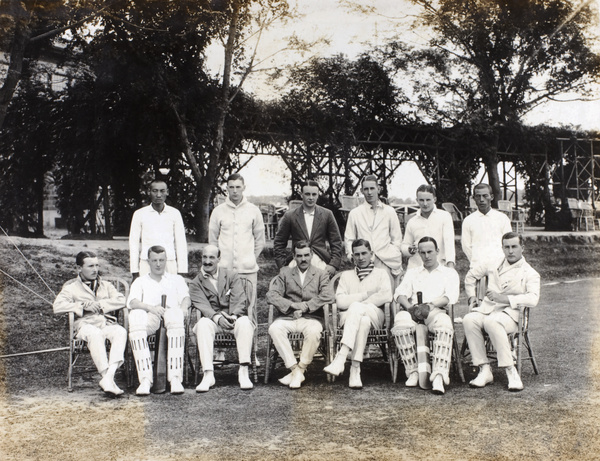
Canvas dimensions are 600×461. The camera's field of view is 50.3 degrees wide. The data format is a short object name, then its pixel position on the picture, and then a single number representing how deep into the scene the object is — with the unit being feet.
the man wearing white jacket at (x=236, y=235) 19.62
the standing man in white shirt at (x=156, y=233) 19.25
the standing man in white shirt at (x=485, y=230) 19.90
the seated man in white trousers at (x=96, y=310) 16.25
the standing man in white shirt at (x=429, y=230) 19.54
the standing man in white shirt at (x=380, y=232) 19.81
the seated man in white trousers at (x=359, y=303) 16.52
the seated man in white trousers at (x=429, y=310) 15.99
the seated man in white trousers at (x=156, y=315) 16.07
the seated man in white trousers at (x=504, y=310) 16.07
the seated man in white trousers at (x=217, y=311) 16.55
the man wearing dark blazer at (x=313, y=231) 19.49
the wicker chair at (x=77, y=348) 16.40
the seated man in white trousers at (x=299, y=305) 16.71
